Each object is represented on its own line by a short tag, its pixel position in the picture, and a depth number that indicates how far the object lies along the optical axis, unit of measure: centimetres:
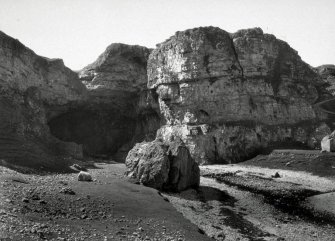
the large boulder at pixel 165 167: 2961
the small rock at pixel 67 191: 2150
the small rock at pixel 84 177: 2708
